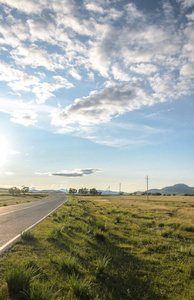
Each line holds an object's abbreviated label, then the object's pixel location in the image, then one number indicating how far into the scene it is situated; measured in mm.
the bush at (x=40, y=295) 3552
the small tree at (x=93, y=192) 167325
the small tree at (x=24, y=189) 133675
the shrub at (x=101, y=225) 12129
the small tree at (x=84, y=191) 190625
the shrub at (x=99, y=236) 9709
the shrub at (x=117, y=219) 16281
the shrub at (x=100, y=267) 5624
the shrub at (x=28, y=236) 8680
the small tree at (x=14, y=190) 115812
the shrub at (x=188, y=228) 13759
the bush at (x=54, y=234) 9111
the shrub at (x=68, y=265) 5488
